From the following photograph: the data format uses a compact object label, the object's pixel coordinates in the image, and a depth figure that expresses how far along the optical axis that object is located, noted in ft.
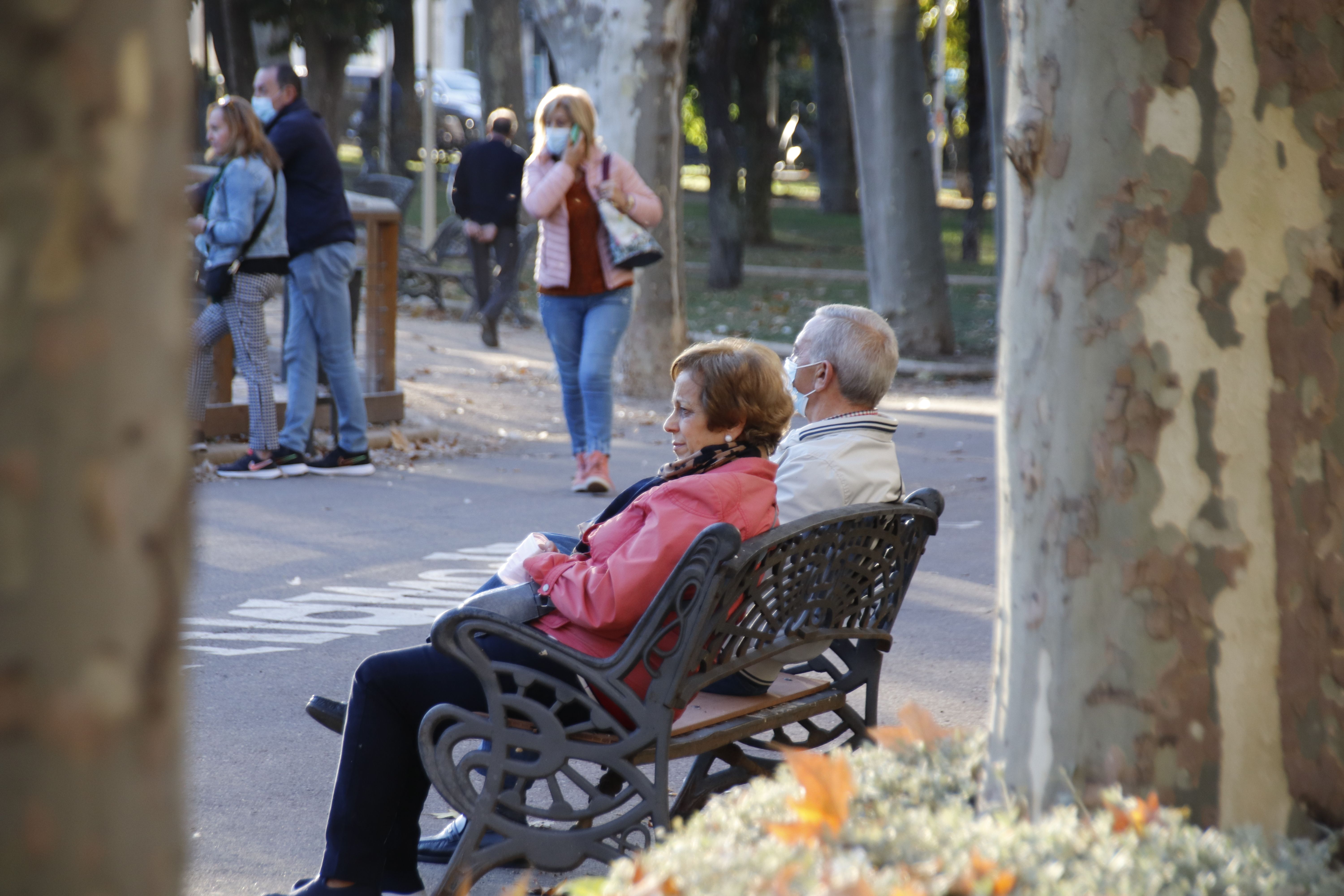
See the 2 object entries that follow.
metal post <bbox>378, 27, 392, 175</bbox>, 210.59
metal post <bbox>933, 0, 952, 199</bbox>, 196.16
